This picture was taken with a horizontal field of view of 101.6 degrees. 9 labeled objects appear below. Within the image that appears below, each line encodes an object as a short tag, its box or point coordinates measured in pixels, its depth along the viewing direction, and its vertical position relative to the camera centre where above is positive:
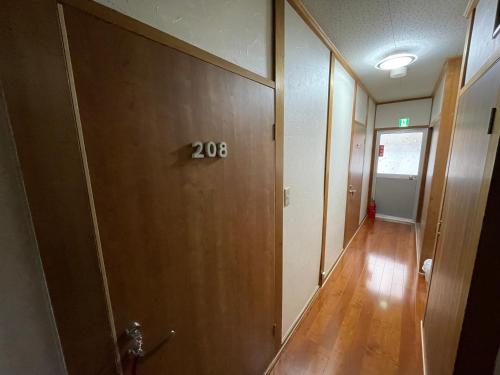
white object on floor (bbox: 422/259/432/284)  2.15 -1.23
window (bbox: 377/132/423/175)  4.04 +0.00
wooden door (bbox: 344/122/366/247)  2.98 -0.41
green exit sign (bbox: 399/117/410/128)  3.90 +0.59
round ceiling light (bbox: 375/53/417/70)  2.08 +0.97
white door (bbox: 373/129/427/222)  4.04 -0.38
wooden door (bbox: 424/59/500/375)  0.79 -0.31
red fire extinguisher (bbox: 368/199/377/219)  4.53 -1.21
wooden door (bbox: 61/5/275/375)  0.55 -0.11
